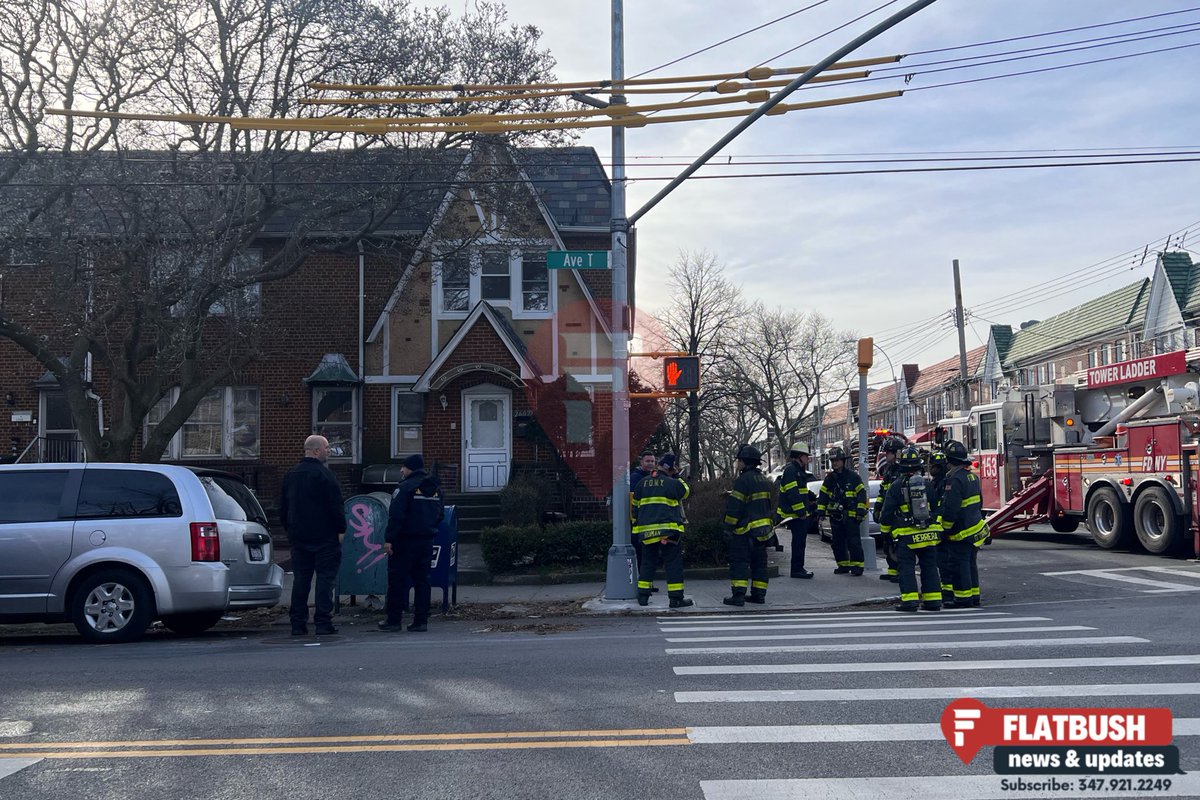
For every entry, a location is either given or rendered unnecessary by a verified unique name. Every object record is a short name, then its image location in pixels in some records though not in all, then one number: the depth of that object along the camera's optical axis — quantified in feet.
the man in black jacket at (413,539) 34.47
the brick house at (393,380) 73.31
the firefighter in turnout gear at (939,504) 37.70
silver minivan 32.53
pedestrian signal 42.75
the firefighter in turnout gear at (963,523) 36.86
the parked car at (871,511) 60.75
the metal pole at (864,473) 48.14
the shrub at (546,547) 47.93
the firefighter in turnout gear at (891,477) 45.24
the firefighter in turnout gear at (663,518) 38.09
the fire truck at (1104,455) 52.44
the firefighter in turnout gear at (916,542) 36.83
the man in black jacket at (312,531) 33.53
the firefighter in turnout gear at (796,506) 46.96
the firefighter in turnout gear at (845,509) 47.80
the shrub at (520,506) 60.39
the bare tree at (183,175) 50.85
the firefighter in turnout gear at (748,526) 38.32
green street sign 42.75
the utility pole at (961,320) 120.98
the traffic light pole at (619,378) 40.32
